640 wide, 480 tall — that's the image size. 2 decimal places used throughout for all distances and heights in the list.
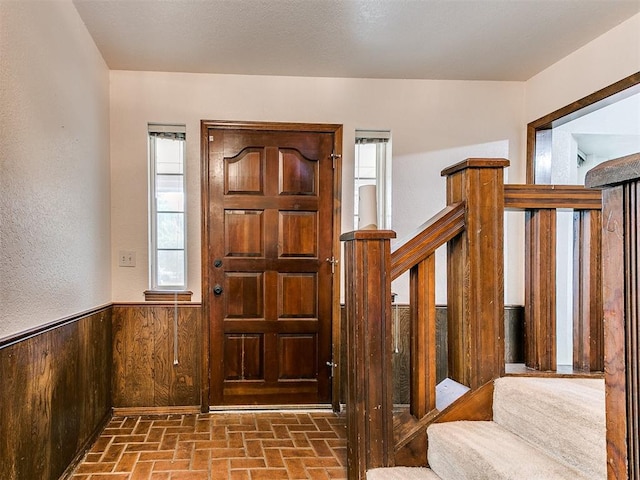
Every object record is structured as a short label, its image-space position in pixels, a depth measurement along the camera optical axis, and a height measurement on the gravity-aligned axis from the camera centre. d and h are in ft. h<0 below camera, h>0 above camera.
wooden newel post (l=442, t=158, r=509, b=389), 6.48 -0.31
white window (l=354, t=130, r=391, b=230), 12.73 +2.18
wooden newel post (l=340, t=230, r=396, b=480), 6.36 -1.30
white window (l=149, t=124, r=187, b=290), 12.19 +0.88
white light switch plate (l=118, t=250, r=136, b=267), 11.82 -0.19
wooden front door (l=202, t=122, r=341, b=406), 12.11 -0.27
